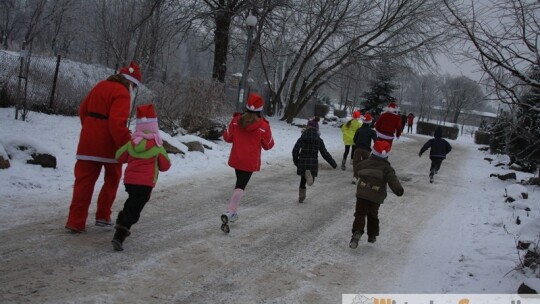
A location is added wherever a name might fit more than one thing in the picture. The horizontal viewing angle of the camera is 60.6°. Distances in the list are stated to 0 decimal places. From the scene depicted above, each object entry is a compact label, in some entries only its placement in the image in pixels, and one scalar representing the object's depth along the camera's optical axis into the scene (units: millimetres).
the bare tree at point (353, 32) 24469
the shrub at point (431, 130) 42562
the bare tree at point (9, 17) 41834
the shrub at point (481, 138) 37500
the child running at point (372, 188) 5852
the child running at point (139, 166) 4711
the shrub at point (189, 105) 13250
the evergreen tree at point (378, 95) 31567
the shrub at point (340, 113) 55688
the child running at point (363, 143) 10789
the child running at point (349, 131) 13173
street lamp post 16234
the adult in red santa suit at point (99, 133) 4883
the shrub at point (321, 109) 43981
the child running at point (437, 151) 12594
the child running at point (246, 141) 5969
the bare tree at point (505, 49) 4555
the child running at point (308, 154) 8203
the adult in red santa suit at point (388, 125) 9383
